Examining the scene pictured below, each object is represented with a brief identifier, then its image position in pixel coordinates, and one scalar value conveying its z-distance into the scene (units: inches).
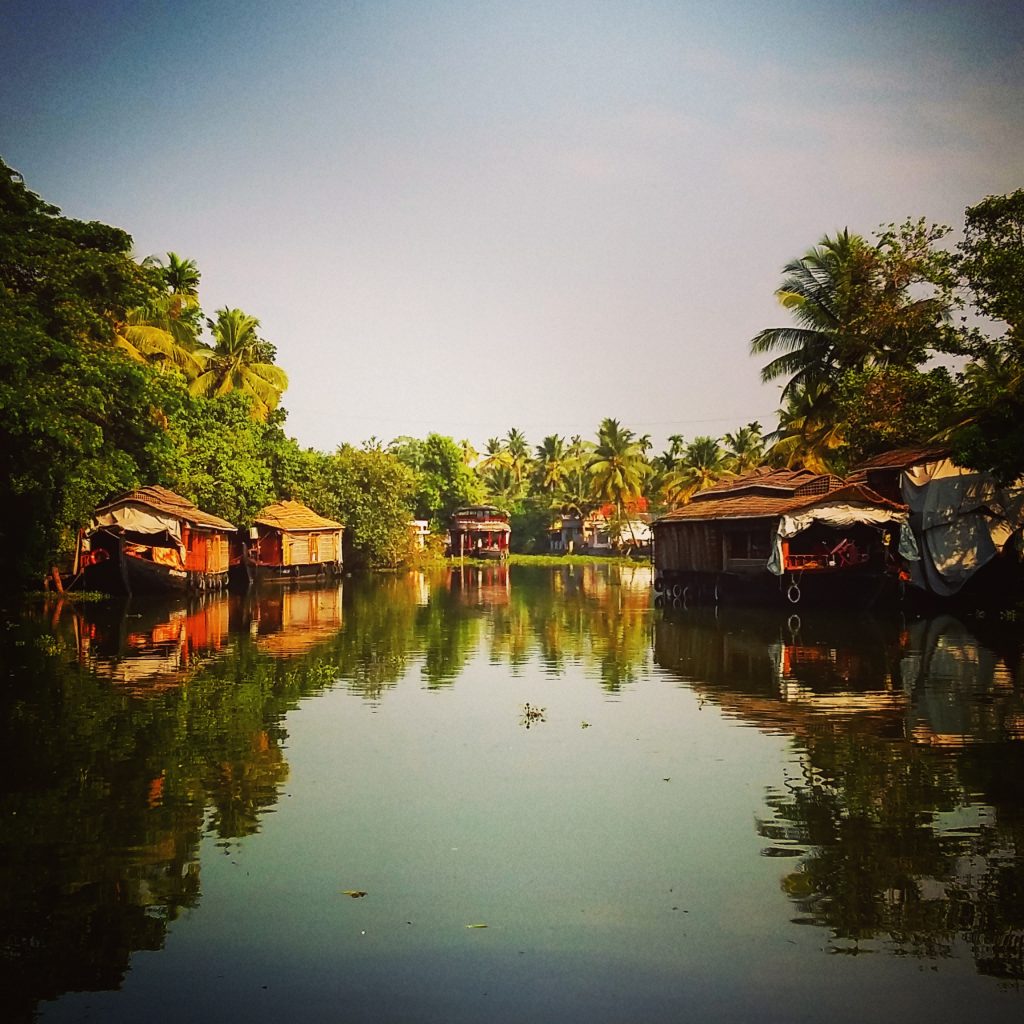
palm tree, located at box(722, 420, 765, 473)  2728.8
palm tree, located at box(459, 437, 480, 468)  3799.2
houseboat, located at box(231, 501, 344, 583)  1662.2
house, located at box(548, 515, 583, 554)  3506.4
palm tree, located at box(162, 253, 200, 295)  1787.6
